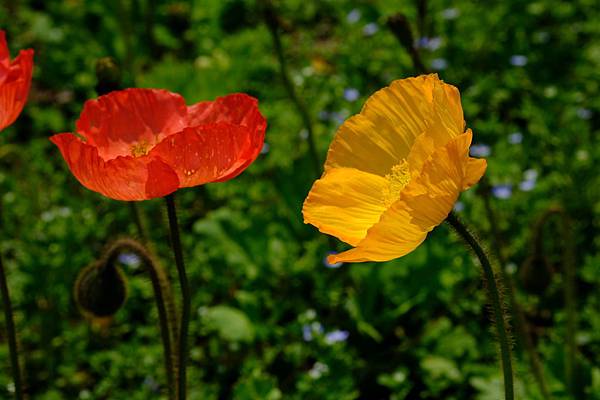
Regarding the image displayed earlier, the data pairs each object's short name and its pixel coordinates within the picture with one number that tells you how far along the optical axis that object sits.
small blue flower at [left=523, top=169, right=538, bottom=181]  2.79
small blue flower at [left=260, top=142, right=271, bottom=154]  3.19
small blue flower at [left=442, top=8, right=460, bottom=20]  3.63
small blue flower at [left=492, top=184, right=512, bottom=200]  2.69
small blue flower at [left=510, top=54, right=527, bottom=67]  3.41
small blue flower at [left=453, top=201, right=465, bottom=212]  2.61
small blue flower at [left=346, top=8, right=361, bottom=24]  3.75
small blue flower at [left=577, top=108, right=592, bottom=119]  3.07
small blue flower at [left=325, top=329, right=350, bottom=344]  2.19
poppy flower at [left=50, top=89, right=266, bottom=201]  1.33
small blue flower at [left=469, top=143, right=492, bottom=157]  2.88
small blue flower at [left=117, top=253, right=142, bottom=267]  2.65
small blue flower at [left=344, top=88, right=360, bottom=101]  3.21
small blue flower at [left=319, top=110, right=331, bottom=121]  3.27
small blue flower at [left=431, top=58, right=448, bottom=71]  3.42
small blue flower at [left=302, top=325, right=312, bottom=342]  2.24
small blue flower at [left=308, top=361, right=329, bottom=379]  2.11
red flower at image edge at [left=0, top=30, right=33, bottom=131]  1.51
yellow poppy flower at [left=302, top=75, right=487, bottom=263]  1.16
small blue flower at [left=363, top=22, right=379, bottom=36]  3.64
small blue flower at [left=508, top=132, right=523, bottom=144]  2.98
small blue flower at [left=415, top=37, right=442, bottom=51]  3.53
